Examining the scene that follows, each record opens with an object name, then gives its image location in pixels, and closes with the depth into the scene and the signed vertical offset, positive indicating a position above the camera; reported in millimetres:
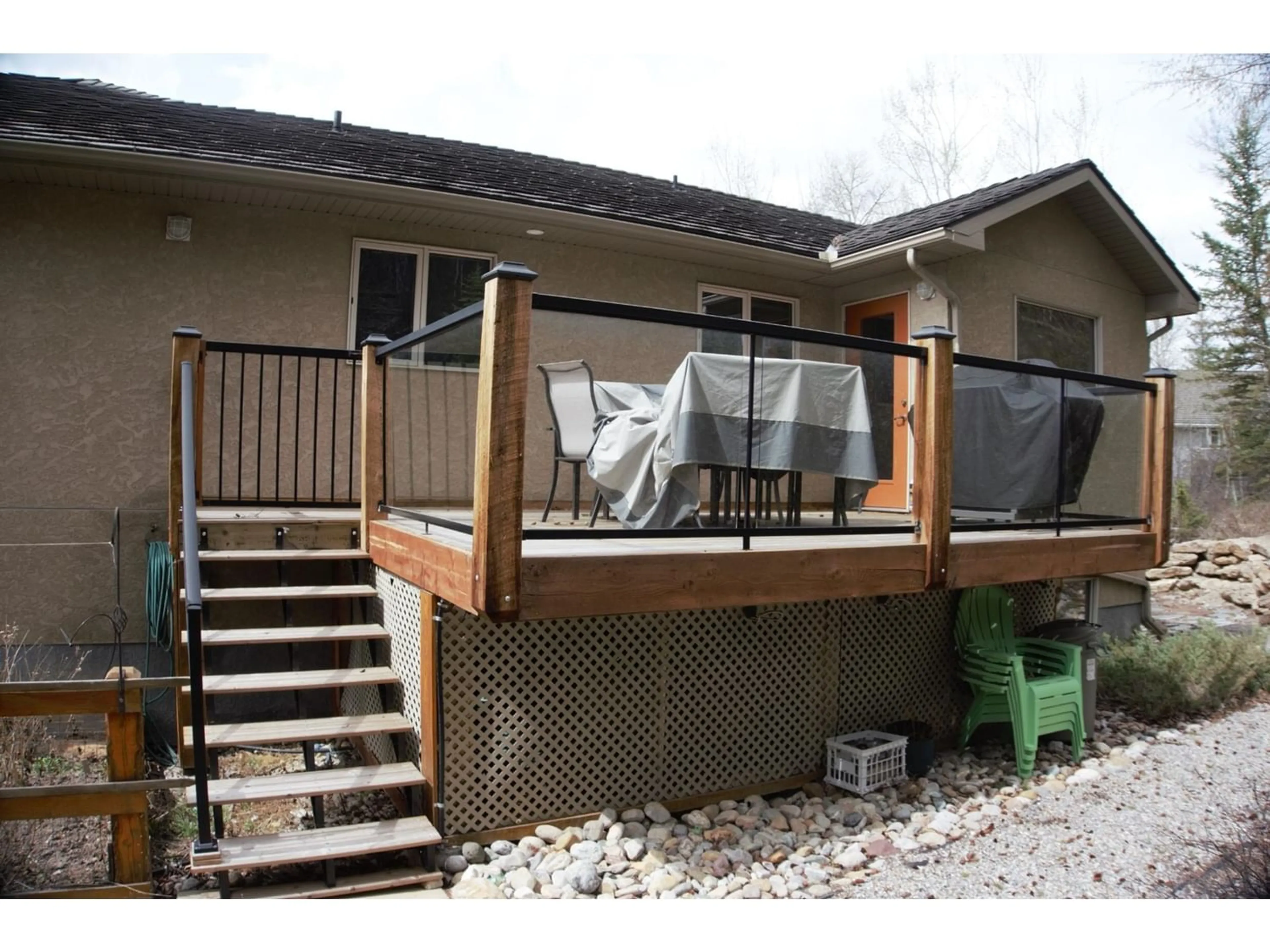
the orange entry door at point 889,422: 4367 +292
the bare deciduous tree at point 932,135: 20500 +8235
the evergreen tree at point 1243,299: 19547 +4377
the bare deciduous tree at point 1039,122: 19672 +8246
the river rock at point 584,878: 3588 -1681
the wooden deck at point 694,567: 3510 -430
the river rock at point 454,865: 3729 -1692
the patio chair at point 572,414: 4316 +295
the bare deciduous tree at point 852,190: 22453 +7521
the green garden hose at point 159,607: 5203 -863
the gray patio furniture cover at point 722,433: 3889 +199
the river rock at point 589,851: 3814 -1673
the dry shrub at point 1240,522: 15504 -652
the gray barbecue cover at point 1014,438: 4984 +267
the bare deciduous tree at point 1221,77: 10625 +5065
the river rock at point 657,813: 4277 -1671
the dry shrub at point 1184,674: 6688 -1511
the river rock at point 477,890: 3498 -1697
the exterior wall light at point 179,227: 5891 +1590
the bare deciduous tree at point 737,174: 23031 +8006
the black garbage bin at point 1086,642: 5902 -1089
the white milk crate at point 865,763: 4762 -1578
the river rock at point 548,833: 4023 -1674
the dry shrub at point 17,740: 4223 -1435
